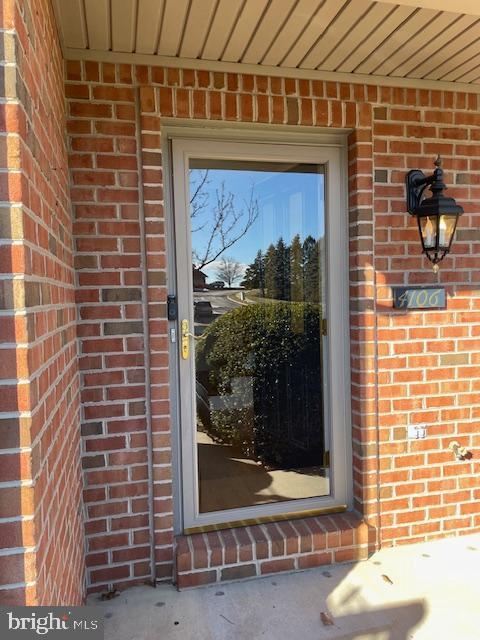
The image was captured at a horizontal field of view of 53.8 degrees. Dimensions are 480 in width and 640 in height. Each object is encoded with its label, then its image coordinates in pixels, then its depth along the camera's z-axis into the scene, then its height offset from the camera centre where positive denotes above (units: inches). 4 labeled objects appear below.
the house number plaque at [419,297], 100.9 +0.2
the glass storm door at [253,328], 97.2 -5.6
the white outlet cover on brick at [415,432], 103.8 -29.4
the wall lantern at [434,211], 93.3 +17.2
